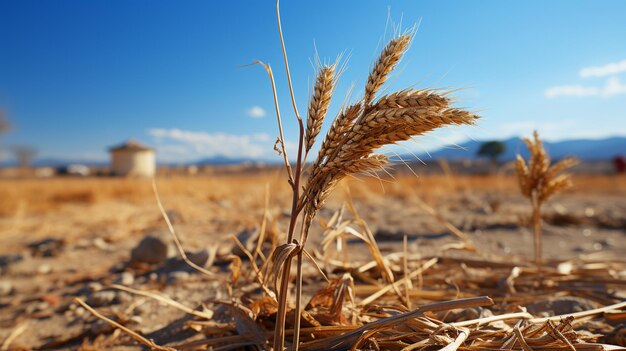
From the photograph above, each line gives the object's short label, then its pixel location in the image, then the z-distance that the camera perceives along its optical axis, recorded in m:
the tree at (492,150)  53.56
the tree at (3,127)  22.55
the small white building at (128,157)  28.38
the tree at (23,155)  45.71
